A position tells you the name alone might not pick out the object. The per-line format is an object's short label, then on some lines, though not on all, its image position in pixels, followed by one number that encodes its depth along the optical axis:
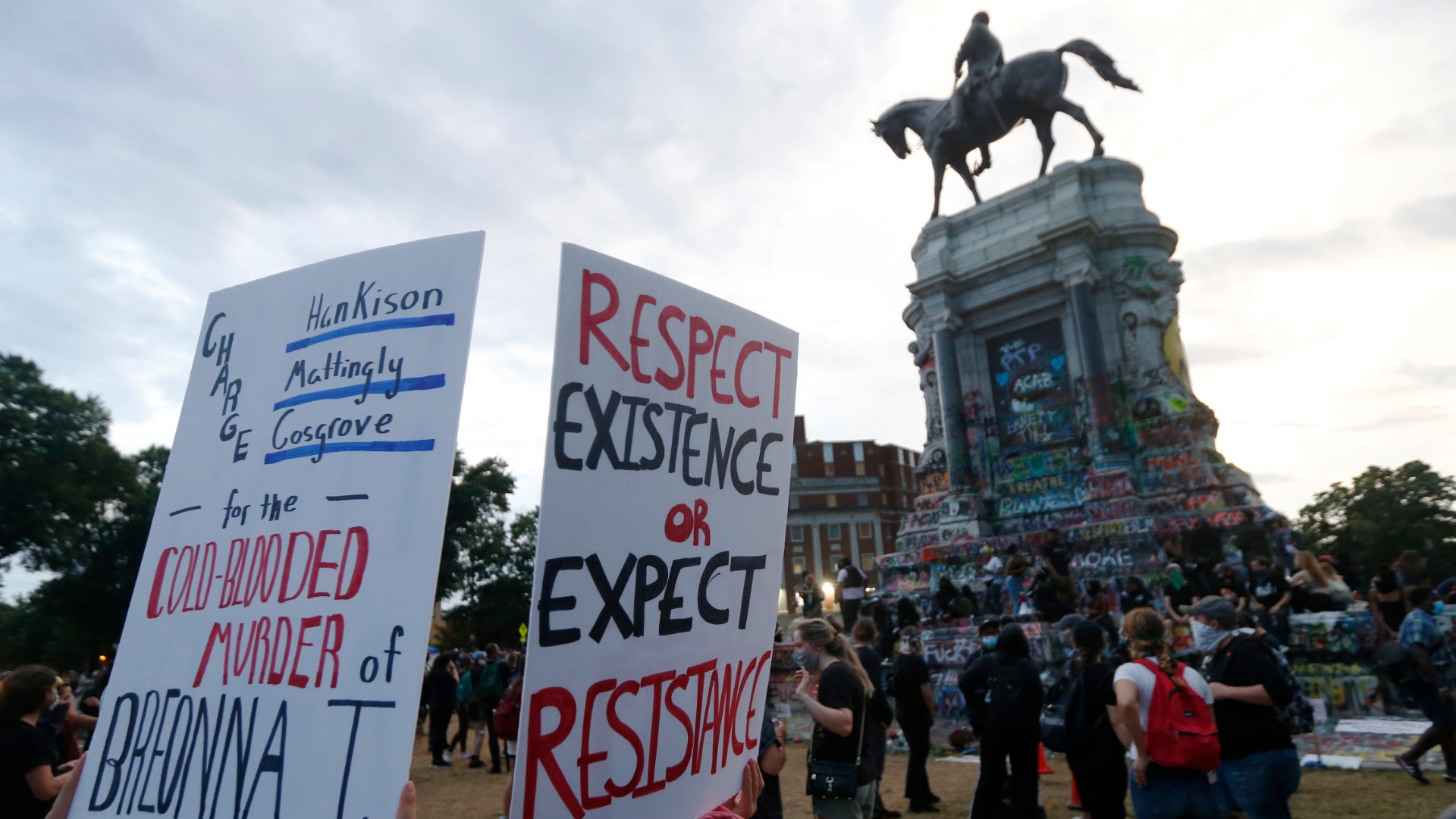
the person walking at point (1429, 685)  7.66
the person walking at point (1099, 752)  5.47
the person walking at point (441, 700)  13.90
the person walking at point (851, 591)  17.25
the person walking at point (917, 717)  8.16
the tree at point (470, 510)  40.53
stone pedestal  18.27
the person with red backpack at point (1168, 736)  4.49
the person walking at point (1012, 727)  6.46
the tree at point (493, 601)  53.34
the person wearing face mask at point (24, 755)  3.84
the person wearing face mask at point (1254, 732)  4.62
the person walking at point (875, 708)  6.31
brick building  72.19
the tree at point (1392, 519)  51.16
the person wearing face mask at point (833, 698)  4.58
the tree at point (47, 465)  31.77
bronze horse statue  20.80
